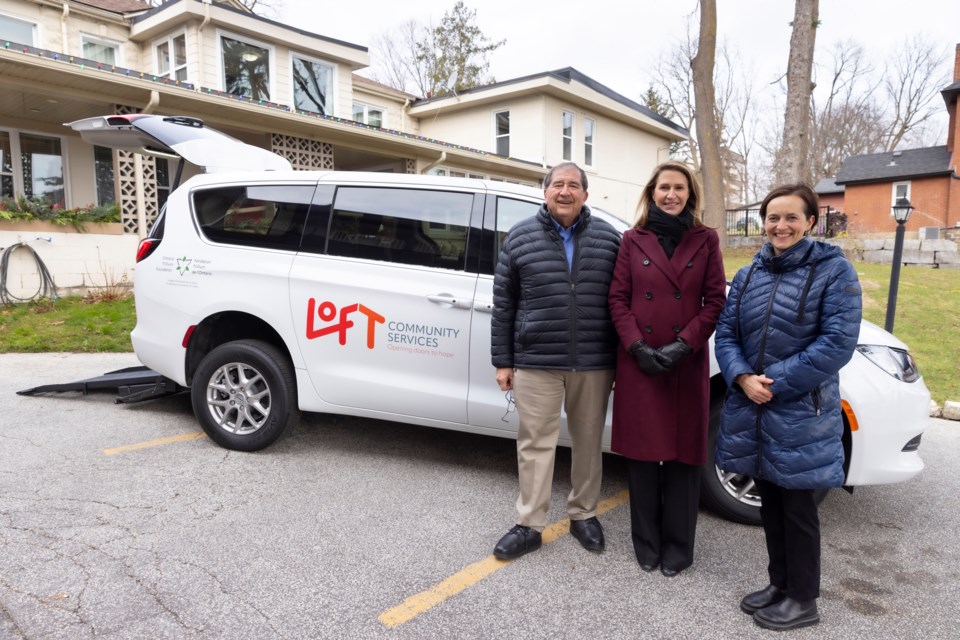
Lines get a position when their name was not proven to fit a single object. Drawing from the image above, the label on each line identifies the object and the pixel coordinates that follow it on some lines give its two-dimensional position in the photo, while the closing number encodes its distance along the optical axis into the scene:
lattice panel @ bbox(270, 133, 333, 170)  13.14
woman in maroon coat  2.82
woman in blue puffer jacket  2.38
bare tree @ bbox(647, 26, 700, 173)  31.59
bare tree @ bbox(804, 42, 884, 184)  38.75
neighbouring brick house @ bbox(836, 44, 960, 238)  26.33
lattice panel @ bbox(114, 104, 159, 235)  10.91
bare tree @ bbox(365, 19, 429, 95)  34.78
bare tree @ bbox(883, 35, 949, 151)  37.41
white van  3.78
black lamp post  6.98
